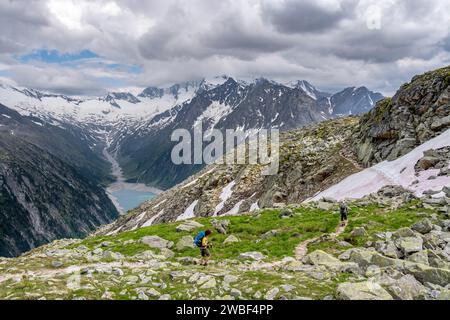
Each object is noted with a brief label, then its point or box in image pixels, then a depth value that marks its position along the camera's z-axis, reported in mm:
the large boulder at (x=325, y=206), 41772
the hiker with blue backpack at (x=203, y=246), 24922
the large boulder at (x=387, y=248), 21841
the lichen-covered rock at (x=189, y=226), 38206
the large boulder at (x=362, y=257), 20731
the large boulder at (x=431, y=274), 17281
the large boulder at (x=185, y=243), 31453
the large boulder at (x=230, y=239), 32025
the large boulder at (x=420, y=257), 20328
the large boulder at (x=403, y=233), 25000
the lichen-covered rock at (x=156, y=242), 32553
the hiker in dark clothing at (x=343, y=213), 33562
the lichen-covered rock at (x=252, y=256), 26156
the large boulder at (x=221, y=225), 36219
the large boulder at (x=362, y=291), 15172
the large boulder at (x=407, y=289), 15633
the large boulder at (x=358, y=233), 28438
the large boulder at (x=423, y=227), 26484
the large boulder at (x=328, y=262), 19812
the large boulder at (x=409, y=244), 21984
